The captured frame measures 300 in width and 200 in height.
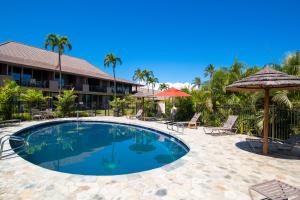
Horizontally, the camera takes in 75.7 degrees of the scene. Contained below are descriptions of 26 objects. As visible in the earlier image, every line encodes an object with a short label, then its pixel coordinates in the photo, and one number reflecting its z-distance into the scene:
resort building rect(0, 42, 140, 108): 22.48
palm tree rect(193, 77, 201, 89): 47.86
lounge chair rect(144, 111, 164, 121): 18.07
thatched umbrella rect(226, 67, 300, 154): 6.24
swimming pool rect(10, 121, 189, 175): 7.05
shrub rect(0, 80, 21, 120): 14.45
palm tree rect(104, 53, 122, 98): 31.27
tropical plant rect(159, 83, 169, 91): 67.88
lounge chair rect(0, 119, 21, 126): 13.57
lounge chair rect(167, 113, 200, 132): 13.05
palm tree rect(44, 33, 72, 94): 21.59
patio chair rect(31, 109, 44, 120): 16.77
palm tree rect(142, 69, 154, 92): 49.82
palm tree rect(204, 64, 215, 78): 52.30
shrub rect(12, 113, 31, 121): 16.01
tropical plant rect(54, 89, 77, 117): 19.06
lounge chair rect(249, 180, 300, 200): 3.06
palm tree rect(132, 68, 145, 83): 51.06
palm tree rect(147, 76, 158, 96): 52.68
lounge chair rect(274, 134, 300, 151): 6.81
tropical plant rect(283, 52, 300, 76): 9.50
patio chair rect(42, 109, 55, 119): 17.36
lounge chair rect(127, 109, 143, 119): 18.42
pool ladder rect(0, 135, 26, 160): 6.50
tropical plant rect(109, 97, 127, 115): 21.69
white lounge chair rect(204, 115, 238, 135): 9.95
